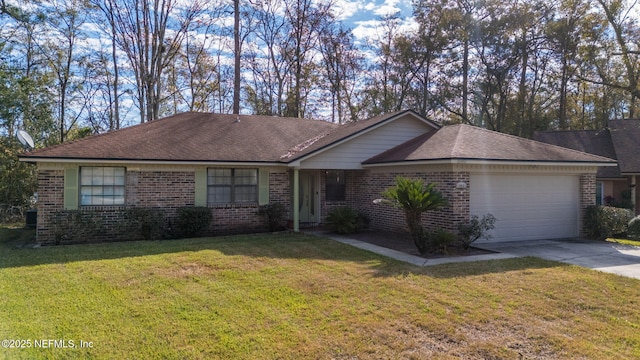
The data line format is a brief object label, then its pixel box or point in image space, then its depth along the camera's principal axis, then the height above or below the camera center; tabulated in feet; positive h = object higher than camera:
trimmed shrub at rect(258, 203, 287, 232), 43.78 -2.76
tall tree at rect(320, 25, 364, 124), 95.61 +29.53
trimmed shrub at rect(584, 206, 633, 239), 39.07 -3.02
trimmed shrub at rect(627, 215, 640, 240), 40.98 -3.87
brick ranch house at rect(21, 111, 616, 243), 36.45 +1.53
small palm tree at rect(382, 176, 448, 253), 30.48 -1.04
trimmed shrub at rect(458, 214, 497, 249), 32.32 -3.18
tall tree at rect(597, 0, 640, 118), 63.05 +28.18
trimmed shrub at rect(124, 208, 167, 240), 37.88 -3.27
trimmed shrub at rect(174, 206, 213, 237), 39.34 -3.28
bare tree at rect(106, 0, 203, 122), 75.72 +29.10
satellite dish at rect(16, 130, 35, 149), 36.79 +4.61
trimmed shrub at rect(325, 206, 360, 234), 41.52 -3.31
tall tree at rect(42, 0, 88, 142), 75.46 +27.79
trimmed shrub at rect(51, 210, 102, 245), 35.88 -3.40
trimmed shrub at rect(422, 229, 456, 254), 30.81 -3.89
